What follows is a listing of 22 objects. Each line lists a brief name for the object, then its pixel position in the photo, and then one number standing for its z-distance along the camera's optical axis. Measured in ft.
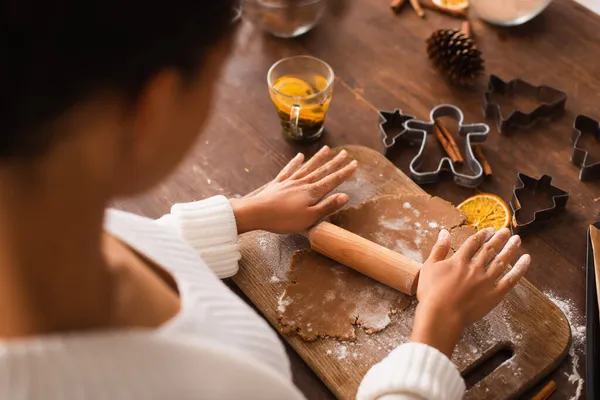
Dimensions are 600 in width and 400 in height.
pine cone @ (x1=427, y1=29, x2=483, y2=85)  4.07
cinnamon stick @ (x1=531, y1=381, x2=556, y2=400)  2.83
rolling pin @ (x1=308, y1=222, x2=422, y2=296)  3.01
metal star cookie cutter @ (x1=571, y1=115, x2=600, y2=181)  3.59
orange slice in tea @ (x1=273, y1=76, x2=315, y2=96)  3.87
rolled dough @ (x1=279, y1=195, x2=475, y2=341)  2.99
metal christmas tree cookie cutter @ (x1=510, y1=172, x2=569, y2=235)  3.40
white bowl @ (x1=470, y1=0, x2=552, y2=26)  4.39
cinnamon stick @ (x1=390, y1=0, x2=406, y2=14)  4.67
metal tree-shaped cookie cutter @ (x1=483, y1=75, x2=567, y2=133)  3.87
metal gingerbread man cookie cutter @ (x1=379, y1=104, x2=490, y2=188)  3.63
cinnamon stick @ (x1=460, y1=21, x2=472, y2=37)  4.43
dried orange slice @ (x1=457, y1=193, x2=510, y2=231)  3.47
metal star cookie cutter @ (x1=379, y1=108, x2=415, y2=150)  3.83
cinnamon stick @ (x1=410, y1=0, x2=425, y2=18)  4.62
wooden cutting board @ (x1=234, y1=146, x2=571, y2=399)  2.84
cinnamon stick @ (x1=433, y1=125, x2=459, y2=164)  3.73
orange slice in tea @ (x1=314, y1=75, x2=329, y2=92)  3.86
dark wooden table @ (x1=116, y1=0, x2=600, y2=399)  3.44
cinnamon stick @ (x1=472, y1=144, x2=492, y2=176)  3.65
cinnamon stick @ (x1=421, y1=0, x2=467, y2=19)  4.59
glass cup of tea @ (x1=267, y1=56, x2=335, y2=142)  3.70
